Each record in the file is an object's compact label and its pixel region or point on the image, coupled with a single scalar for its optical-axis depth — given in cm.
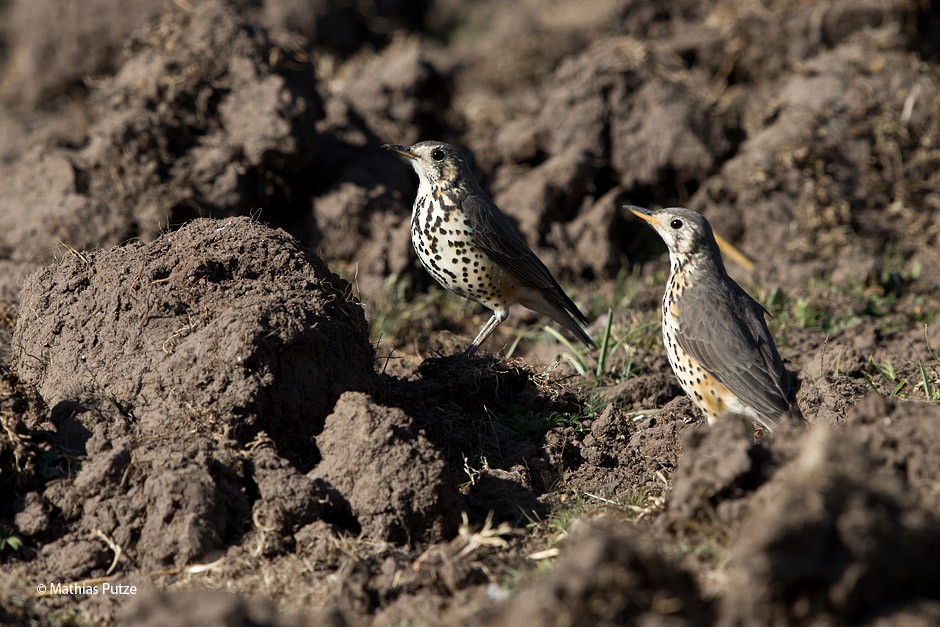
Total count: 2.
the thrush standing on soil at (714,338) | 1221
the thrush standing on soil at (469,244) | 1455
